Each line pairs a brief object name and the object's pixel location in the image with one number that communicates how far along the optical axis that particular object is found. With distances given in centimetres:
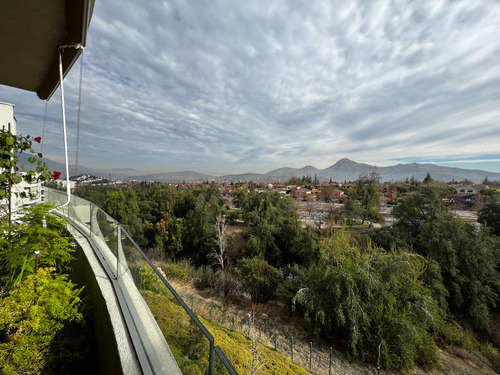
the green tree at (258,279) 1312
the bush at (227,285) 1315
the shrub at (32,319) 148
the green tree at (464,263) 1305
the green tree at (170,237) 2256
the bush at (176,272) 1313
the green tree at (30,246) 184
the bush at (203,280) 1388
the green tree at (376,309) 778
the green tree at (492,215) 2022
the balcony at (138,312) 115
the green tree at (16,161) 200
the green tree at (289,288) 1094
